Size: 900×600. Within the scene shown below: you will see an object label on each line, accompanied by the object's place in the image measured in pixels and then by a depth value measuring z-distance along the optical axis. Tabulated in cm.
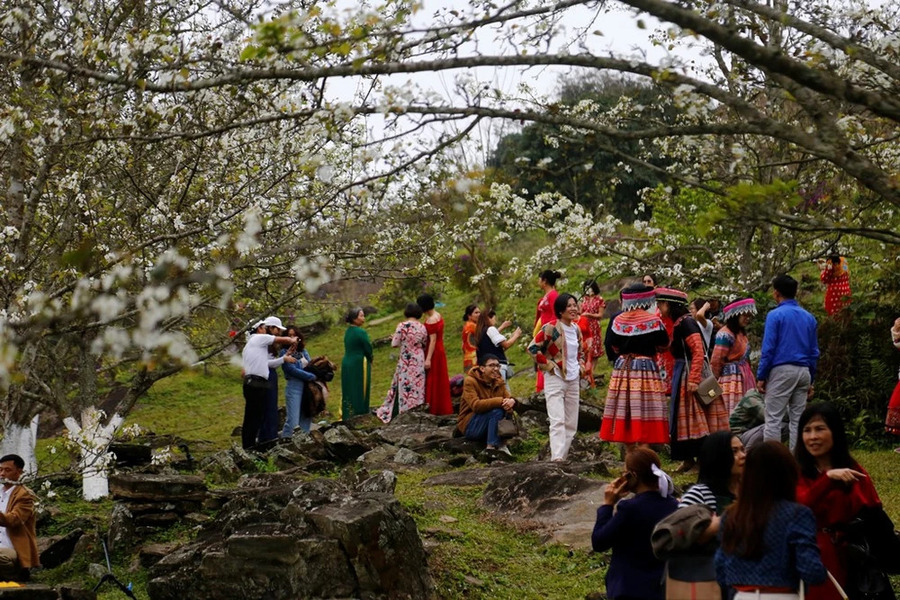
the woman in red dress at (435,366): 1479
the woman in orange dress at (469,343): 1584
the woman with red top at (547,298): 1224
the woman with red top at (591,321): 1571
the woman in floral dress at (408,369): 1473
